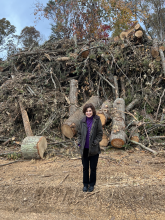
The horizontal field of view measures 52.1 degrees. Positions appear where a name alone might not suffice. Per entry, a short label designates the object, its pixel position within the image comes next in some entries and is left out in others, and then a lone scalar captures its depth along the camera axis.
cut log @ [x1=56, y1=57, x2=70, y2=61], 8.32
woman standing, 2.99
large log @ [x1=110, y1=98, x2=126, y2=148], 5.17
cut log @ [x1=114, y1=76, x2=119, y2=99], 7.38
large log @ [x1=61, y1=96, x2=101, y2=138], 5.71
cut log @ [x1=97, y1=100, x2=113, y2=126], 5.65
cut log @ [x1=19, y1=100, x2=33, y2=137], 6.21
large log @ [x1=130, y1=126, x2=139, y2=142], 5.45
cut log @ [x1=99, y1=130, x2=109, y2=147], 5.46
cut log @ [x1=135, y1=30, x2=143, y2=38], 7.83
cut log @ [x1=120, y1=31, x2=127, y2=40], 8.12
